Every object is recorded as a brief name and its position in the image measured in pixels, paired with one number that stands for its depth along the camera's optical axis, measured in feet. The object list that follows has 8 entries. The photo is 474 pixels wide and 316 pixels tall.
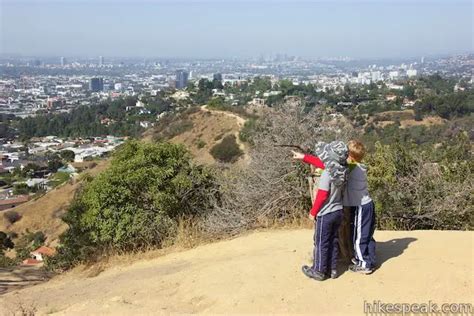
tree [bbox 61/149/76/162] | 215.31
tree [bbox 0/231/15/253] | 82.33
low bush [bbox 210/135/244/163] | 97.19
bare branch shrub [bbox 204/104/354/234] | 24.91
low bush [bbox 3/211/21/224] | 116.06
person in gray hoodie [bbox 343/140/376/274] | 15.66
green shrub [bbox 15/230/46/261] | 82.69
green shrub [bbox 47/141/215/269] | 25.31
